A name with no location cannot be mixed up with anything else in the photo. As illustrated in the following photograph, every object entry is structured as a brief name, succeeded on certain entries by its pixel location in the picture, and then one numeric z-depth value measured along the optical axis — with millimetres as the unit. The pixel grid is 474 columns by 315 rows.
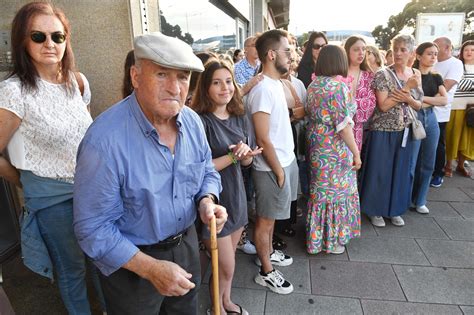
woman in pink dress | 3555
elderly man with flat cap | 1273
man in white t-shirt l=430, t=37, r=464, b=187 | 4574
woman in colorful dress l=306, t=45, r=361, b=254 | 2824
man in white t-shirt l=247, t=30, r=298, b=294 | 2469
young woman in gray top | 2180
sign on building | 9141
